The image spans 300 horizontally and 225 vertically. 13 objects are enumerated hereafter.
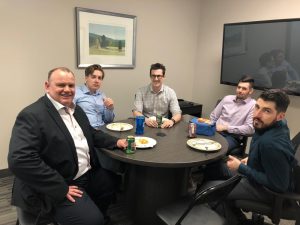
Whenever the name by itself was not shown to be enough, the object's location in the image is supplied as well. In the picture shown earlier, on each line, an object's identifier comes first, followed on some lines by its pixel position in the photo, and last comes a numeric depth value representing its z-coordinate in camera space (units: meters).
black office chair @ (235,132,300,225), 1.58
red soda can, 2.08
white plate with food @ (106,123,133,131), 2.19
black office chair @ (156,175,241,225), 1.34
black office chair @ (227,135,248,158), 2.60
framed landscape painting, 3.00
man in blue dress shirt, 2.51
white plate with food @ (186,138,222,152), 1.83
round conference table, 1.68
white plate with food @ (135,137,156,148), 1.83
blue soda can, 2.08
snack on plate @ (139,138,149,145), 1.88
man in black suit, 1.41
